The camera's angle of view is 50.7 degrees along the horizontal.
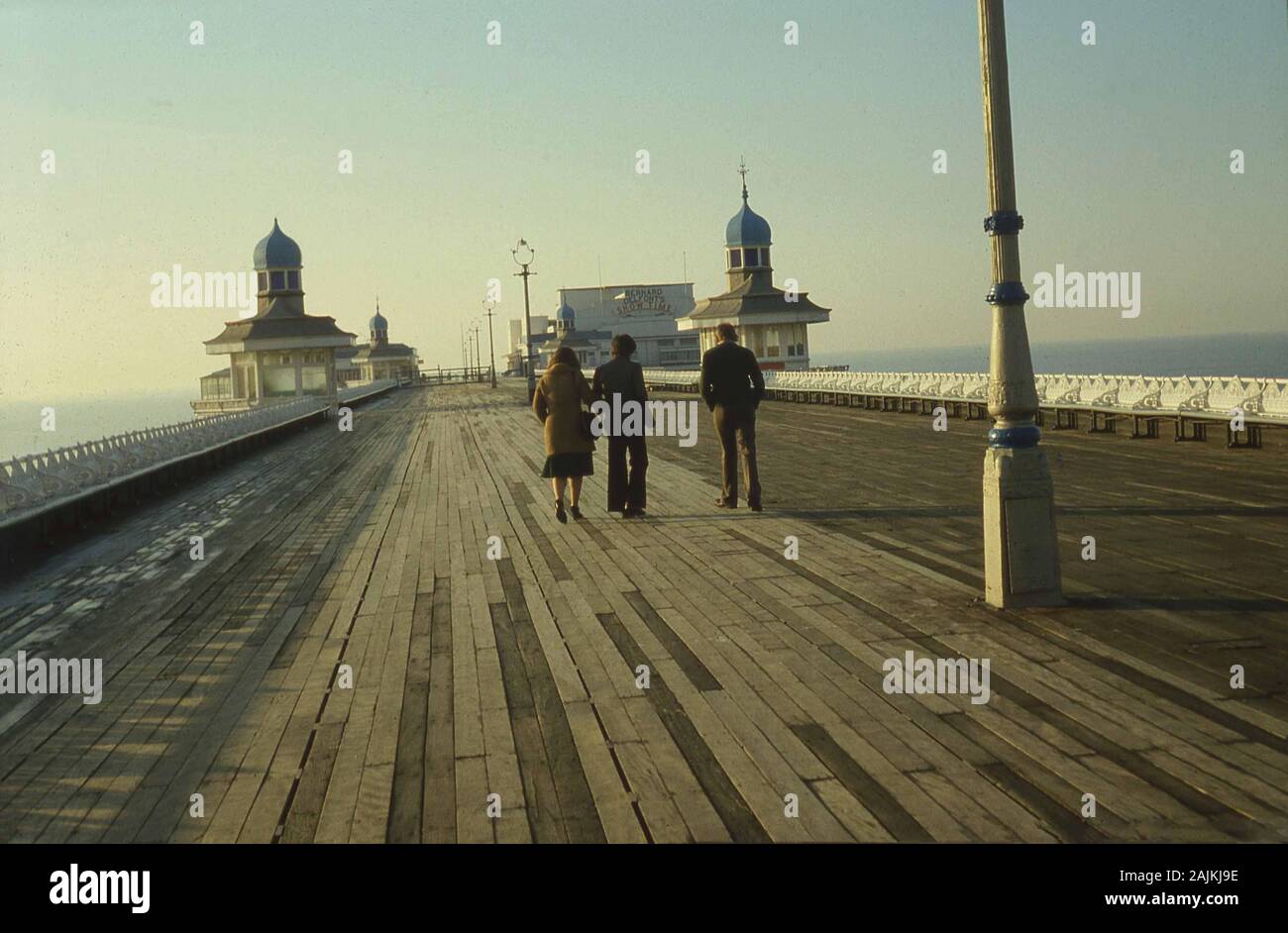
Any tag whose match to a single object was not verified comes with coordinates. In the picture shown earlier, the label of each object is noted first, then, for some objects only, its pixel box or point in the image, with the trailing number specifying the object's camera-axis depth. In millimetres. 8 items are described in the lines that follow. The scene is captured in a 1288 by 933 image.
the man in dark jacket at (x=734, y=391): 14258
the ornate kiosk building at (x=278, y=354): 80750
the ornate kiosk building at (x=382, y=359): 163375
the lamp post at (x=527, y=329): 63344
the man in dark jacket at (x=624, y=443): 14414
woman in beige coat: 14289
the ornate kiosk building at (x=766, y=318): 85875
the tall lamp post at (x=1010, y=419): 8656
